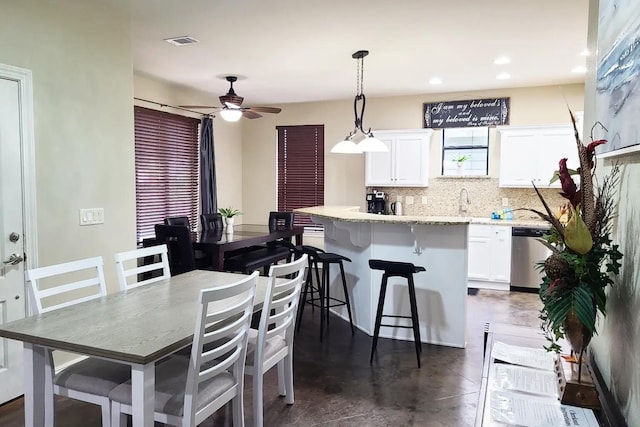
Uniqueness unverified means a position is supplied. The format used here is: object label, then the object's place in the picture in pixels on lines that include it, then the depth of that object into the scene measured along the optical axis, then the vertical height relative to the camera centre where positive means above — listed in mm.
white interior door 2713 -231
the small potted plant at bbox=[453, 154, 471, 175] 6398 +533
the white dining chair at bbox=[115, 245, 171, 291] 2637 -452
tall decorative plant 1327 -198
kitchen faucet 6422 -110
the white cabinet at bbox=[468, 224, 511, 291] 5680 -780
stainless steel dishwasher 5512 -758
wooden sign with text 6160 +1210
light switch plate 3215 -158
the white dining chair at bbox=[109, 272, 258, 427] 1824 -840
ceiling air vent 4008 +1444
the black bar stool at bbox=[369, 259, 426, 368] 3414 -712
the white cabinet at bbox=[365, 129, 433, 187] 6332 +527
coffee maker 6656 -104
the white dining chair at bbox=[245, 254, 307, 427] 2338 -844
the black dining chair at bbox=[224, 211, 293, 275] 4707 -697
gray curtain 6492 +402
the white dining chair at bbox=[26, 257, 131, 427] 1981 -848
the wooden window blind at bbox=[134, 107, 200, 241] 5539 +379
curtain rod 5441 +1202
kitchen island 3729 -645
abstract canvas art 1194 +385
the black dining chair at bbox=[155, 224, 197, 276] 4180 -496
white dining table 1688 -589
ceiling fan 5004 +1005
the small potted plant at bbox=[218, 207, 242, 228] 5355 -252
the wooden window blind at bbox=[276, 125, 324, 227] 7250 +472
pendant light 4434 +539
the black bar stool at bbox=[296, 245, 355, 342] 3973 -720
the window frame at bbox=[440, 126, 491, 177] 6293 +718
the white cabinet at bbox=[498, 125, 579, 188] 5621 +587
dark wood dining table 4348 -470
